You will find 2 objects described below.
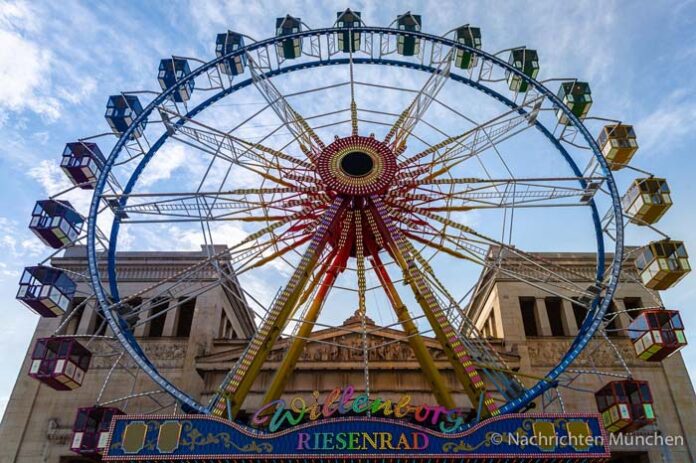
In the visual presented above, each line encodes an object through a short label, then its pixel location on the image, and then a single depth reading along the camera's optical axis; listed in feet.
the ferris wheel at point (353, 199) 78.74
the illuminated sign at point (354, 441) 63.00
